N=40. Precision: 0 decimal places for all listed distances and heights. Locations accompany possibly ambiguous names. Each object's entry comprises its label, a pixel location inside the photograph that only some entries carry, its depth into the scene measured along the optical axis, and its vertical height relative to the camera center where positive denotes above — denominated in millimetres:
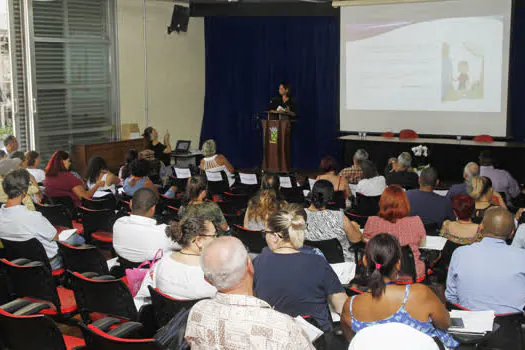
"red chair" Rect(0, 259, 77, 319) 4254 -1191
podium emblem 12305 -594
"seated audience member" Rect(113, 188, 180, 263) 4617 -914
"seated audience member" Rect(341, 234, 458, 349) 3035 -916
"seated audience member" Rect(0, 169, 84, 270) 4969 -890
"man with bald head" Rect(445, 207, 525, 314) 3826 -983
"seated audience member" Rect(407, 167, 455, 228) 6211 -953
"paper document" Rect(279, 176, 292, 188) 7914 -940
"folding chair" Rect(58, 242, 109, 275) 4520 -1075
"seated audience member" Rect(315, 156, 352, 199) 7457 -826
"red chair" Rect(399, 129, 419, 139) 11969 -560
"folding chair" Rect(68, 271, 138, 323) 3793 -1142
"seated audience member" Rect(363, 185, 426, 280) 4996 -918
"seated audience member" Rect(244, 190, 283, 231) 5566 -877
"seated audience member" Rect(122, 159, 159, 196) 7160 -809
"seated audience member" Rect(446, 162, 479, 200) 6762 -818
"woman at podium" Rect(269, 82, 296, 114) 12555 +52
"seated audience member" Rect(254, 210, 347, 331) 3385 -922
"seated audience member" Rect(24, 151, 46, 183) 7969 -699
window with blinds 11000 +505
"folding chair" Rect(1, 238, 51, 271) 4648 -1043
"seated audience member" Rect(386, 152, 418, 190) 7969 -873
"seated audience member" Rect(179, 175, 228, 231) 4246 -721
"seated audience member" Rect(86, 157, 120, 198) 7625 -832
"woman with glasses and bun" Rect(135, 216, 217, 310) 3555 -896
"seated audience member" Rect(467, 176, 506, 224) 5984 -799
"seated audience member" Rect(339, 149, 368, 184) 8500 -882
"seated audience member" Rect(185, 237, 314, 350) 2285 -745
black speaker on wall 13133 +1664
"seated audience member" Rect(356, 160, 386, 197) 7410 -889
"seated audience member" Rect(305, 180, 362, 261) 5113 -912
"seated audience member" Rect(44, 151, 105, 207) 7301 -884
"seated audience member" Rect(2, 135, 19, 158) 9320 -583
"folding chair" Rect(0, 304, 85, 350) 3217 -1134
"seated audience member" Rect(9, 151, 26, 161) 8367 -670
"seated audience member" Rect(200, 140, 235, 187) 9219 -815
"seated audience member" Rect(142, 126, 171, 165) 11781 -764
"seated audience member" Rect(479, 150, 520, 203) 8266 -960
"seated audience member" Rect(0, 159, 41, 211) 5902 -854
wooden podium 12258 -691
